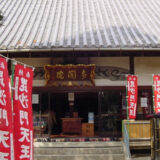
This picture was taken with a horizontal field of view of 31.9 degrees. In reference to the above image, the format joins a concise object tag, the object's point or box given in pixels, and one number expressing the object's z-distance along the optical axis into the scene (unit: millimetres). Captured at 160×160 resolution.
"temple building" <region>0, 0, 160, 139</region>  10266
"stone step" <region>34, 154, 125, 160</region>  9578
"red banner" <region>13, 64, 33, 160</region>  4676
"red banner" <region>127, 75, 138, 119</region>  9891
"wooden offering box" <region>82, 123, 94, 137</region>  11406
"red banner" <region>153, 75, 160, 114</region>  9641
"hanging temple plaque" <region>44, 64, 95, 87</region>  10662
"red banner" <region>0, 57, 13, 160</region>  4039
